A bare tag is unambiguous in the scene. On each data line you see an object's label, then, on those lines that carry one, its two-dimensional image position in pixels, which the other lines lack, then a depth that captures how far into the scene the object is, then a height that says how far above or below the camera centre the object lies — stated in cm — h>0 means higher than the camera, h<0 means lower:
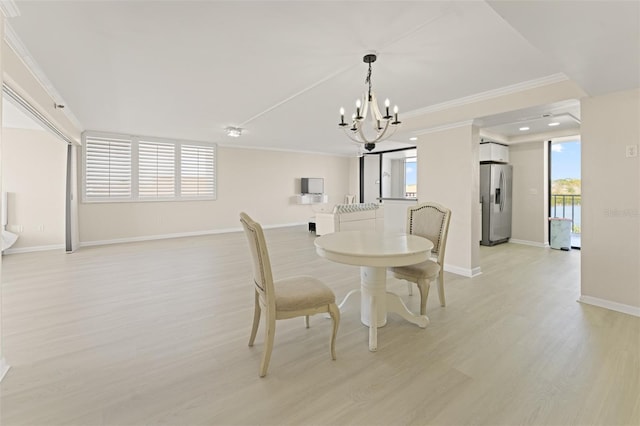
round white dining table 210 -35
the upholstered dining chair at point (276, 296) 187 -59
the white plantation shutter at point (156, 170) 689 +94
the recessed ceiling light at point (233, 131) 594 +161
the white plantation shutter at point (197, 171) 748 +100
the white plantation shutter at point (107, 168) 626 +90
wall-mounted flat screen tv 949 +80
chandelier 260 +85
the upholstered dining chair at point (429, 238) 267 -31
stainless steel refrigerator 601 +20
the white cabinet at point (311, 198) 948 +37
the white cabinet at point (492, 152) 594 +121
